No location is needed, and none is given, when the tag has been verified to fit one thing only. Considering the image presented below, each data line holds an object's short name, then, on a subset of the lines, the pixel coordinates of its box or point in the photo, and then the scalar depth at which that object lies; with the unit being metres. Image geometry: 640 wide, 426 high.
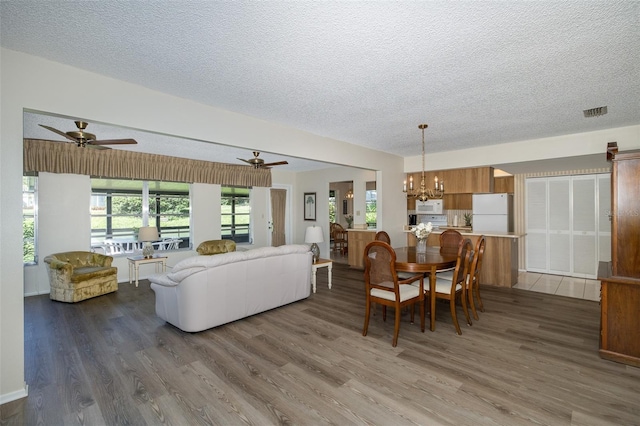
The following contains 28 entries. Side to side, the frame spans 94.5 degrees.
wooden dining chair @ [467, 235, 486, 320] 3.51
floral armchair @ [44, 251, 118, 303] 4.46
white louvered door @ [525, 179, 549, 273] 6.27
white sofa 3.23
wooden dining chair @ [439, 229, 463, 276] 4.52
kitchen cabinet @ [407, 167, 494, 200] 5.83
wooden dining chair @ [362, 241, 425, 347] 2.98
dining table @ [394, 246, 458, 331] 3.22
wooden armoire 2.56
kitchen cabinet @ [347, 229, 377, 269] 6.82
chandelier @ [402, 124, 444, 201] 4.01
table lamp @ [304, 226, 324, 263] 5.32
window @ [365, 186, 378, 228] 9.68
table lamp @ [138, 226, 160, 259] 5.59
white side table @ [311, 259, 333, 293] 4.91
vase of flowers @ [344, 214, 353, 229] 9.37
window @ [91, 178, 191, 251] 5.91
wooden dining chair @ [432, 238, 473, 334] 3.27
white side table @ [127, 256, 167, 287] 5.45
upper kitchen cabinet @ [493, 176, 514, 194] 6.62
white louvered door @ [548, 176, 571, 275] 6.01
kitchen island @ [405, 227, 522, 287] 5.12
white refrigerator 5.93
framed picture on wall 8.43
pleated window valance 4.95
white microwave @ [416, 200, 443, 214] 6.77
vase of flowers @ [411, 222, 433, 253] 4.03
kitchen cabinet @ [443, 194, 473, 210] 6.64
